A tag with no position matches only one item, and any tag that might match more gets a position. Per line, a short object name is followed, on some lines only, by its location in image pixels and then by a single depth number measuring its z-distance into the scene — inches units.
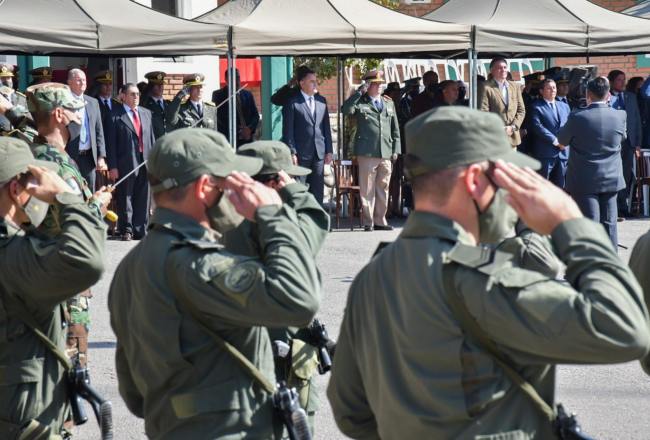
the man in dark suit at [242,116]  729.0
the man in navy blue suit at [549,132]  694.5
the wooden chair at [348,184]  690.8
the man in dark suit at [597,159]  510.3
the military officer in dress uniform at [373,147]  676.7
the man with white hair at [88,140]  595.2
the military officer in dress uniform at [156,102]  677.9
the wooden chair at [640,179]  728.3
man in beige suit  691.4
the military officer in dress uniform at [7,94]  311.5
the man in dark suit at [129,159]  623.2
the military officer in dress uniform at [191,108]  653.3
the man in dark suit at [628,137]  724.0
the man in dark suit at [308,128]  667.4
